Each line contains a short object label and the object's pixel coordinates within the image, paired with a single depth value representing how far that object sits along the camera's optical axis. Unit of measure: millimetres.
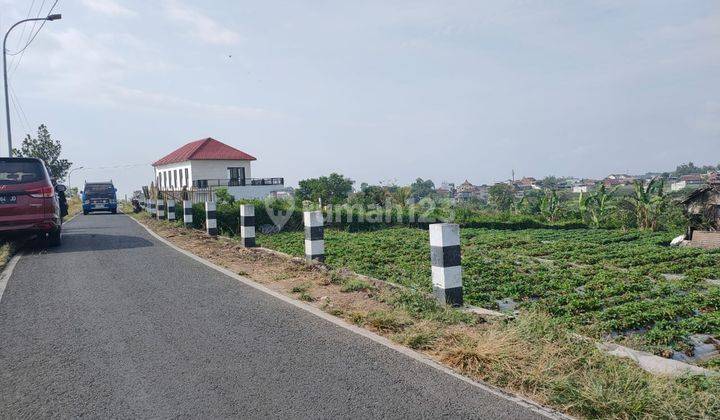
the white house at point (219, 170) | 54625
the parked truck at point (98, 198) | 31750
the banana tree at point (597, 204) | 26578
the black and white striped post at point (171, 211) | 17781
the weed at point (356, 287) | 6367
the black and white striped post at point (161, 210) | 19547
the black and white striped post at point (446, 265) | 5480
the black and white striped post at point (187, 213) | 15242
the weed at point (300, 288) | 6479
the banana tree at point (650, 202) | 23812
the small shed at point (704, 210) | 18453
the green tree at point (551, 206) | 29250
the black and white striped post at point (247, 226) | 10859
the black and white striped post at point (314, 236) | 8469
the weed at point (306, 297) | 6027
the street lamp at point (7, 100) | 23212
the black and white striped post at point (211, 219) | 13516
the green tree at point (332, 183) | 45406
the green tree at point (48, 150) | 47031
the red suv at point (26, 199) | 10039
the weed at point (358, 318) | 5004
